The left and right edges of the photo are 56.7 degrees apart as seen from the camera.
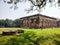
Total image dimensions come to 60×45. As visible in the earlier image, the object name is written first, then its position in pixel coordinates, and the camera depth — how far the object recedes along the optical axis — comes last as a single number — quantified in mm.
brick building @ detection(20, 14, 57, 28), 17548
